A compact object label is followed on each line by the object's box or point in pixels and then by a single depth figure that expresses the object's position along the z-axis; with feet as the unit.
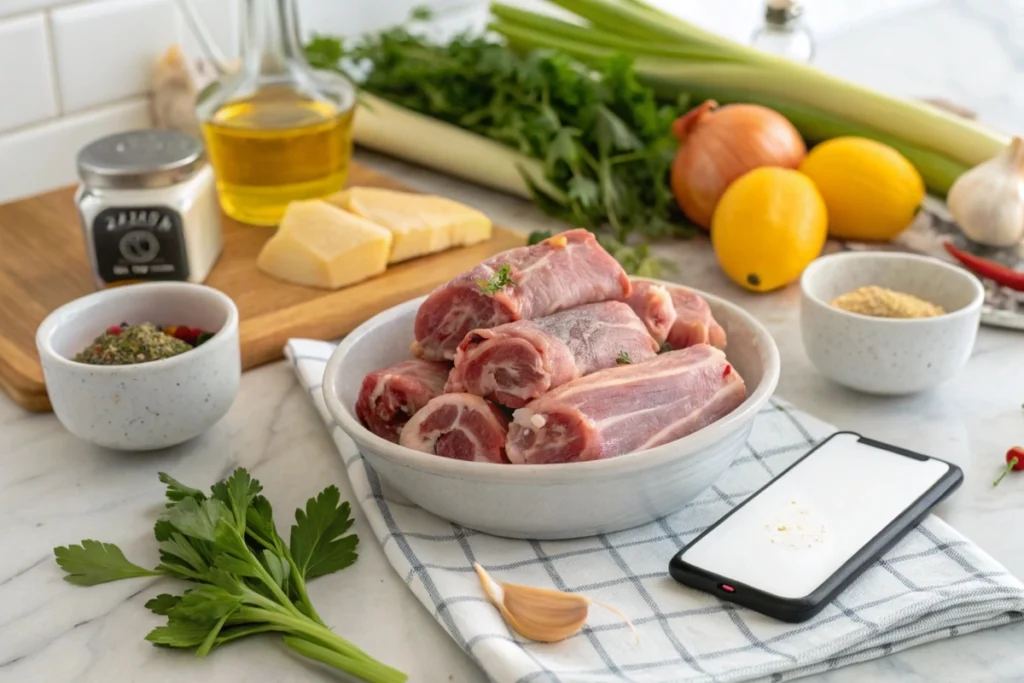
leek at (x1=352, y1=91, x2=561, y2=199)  5.82
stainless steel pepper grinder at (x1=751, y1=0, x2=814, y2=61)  6.54
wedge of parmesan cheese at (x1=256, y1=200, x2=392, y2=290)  4.83
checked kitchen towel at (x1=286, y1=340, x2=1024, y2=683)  2.90
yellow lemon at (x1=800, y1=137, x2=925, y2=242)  5.31
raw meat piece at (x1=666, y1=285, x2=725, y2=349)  3.74
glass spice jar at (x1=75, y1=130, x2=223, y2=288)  4.53
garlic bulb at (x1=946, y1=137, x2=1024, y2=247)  5.08
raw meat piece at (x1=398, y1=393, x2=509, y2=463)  3.28
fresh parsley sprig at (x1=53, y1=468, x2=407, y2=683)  2.97
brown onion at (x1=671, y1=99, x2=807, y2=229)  5.42
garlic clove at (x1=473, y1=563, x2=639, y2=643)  3.00
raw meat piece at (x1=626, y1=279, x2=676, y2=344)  3.70
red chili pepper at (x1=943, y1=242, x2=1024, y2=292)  4.86
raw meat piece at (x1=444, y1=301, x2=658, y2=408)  3.30
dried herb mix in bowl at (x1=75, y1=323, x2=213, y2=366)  3.76
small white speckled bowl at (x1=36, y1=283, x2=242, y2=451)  3.64
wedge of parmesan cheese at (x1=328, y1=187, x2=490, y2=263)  5.09
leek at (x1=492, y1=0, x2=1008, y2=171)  5.67
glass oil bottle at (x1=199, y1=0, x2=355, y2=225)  5.30
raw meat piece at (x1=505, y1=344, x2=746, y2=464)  3.19
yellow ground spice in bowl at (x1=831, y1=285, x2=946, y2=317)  4.19
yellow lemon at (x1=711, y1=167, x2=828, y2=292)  4.89
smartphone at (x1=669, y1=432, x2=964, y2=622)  3.05
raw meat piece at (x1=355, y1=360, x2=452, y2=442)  3.49
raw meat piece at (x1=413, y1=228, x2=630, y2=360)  3.52
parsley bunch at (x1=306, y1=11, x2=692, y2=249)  5.56
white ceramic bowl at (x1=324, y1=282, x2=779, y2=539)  3.14
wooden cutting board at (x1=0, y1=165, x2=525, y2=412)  4.45
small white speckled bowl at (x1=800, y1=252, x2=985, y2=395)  4.08
